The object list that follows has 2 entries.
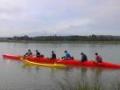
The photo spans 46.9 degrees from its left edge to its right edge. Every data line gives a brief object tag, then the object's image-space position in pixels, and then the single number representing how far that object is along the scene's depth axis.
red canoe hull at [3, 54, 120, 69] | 12.02
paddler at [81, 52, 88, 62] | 12.61
